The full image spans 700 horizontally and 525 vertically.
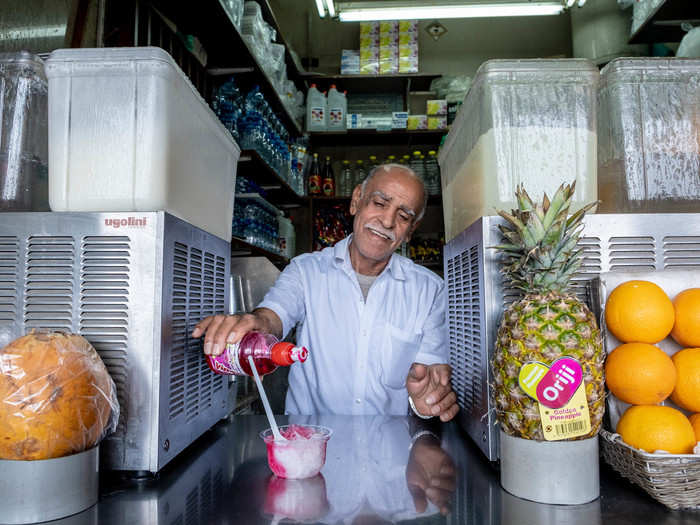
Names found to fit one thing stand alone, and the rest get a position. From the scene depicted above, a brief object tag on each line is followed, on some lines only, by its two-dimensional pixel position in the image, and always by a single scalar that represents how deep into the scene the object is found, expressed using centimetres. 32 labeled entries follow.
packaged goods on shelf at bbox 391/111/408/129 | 392
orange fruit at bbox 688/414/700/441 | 74
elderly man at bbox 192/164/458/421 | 179
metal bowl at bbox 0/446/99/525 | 63
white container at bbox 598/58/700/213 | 102
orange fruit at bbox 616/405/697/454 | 70
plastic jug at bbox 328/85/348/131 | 399
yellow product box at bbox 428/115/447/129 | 387
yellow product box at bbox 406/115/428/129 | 392
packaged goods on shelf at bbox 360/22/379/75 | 400
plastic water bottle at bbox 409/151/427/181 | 402
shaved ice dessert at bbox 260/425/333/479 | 82
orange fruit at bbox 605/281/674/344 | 78
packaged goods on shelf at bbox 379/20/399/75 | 399
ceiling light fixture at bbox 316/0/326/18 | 299
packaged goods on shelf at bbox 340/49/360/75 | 401
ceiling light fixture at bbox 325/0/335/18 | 298
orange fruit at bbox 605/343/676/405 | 75
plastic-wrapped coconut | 63
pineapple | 71
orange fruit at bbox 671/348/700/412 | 76
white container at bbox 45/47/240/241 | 87
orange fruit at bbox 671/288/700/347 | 78
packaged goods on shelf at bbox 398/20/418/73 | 397
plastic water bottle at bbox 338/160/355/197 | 421
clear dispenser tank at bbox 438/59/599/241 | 99
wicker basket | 67
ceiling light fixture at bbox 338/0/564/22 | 300
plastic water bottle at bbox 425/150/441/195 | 399
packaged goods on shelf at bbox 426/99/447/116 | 389
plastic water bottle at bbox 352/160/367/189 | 418
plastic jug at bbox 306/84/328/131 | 397
